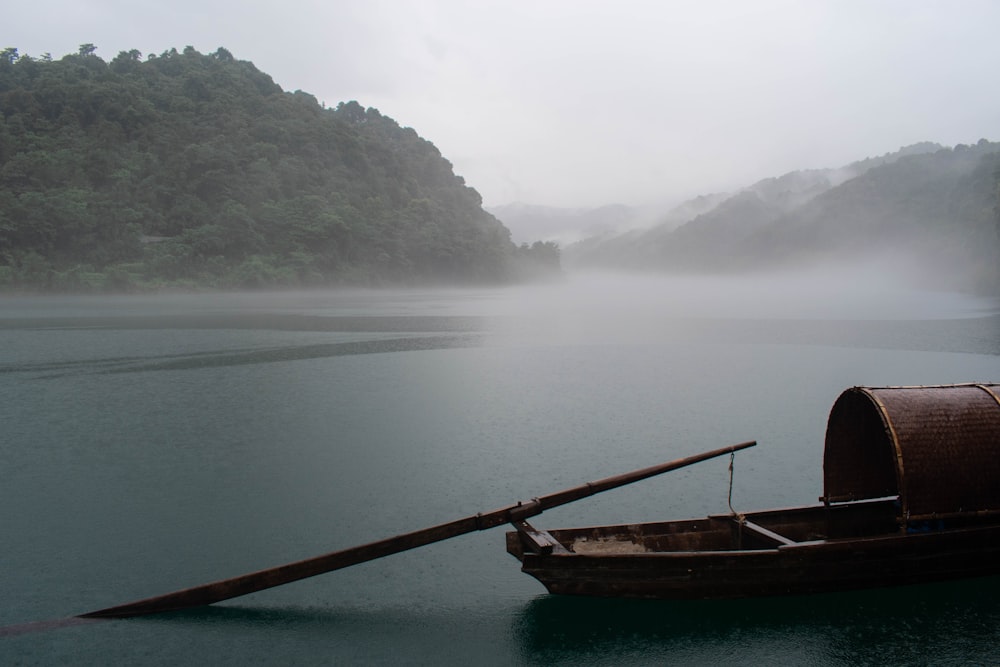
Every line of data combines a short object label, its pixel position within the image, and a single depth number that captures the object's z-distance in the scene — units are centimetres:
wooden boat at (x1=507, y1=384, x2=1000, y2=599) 532
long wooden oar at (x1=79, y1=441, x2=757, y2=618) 546
